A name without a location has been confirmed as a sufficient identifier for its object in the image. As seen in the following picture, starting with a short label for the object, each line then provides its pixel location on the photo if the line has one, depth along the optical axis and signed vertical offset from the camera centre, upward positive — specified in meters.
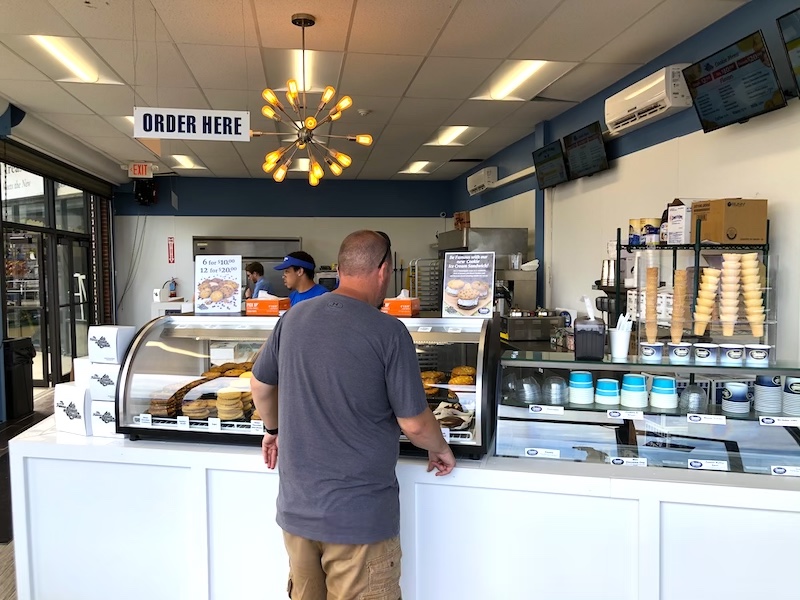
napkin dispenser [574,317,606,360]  2.20 -0.24
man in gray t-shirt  1.61 -0.43
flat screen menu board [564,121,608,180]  5.36 +1.25
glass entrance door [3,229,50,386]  6.97 -0.08
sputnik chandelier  3.94 +1.13
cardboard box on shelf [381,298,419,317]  2.52 -0.12
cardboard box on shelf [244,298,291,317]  2.62 -0.12
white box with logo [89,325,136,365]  2.52 -0.28
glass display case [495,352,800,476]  2.09 -0.52
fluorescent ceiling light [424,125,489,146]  7.00 +1.86
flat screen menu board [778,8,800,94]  2.86 +1.23
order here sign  3.63 +1.02
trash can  6.00 -0.99
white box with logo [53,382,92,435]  2.51 -0.56
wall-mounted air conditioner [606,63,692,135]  4.17 +1.38
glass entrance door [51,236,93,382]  7.92 -0.31
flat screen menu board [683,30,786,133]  3.25 +1.19
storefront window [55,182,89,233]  8.35 +1.16
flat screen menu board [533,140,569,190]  6.05 +1.25
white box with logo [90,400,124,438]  2.52 -0.61
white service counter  1.95 -0.94
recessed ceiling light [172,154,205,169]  8.60 +1.91
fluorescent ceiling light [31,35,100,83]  4.31 +1.86
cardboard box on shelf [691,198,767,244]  3.37 +0.33
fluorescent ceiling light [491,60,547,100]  4.84 +1.83
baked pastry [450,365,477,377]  2.47 -0.40
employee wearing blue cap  3.78 +0.04
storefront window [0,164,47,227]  6.54 +1.09
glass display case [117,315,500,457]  2.20 -0.45
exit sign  8.23 +1.65
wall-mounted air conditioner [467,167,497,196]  8.24 +1.48
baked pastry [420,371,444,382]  2.53 -0.43
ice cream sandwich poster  2.39 -0.03
